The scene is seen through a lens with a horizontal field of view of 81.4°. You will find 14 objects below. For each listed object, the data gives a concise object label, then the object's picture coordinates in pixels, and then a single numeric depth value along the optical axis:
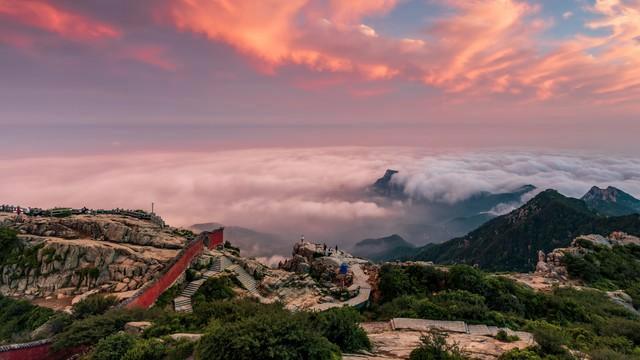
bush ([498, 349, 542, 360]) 13.80
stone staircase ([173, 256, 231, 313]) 29.48
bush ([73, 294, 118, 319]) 25.77
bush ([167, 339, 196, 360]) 14.15
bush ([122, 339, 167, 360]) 14.77
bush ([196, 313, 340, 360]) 11.39
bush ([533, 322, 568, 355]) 14.37
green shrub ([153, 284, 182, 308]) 29.58
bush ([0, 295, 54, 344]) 28.94
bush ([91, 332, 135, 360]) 15.49
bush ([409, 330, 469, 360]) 13.38
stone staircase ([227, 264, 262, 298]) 33.10
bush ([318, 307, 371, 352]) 15.03
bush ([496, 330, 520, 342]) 17.11
